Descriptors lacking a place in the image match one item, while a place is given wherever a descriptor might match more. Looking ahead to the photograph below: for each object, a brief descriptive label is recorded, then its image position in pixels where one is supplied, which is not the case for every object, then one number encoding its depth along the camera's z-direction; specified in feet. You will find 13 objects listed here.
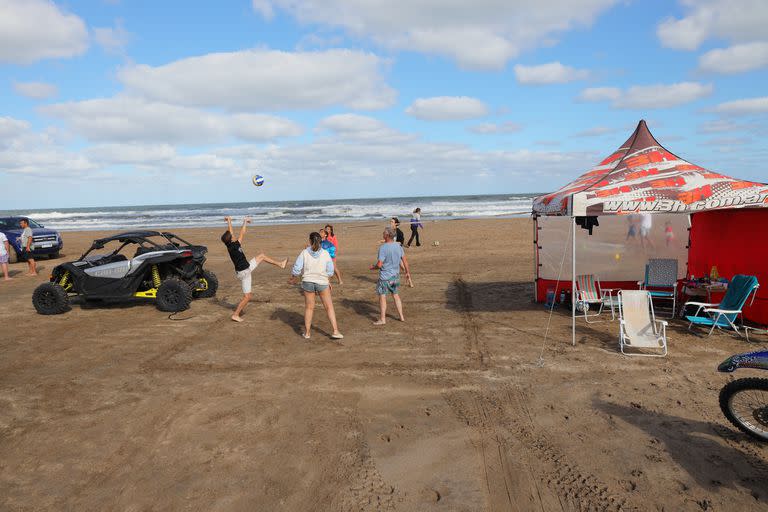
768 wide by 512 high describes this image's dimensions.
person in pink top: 36.04
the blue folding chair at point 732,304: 23.36
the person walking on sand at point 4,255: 43.73
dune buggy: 30.55
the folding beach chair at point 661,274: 28.84
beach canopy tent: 21.70
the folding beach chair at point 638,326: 21.30
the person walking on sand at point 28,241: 45.32
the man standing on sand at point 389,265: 25.52
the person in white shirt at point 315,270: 23.00
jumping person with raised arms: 27.26
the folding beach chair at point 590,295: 27.27
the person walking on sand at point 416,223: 62.94
